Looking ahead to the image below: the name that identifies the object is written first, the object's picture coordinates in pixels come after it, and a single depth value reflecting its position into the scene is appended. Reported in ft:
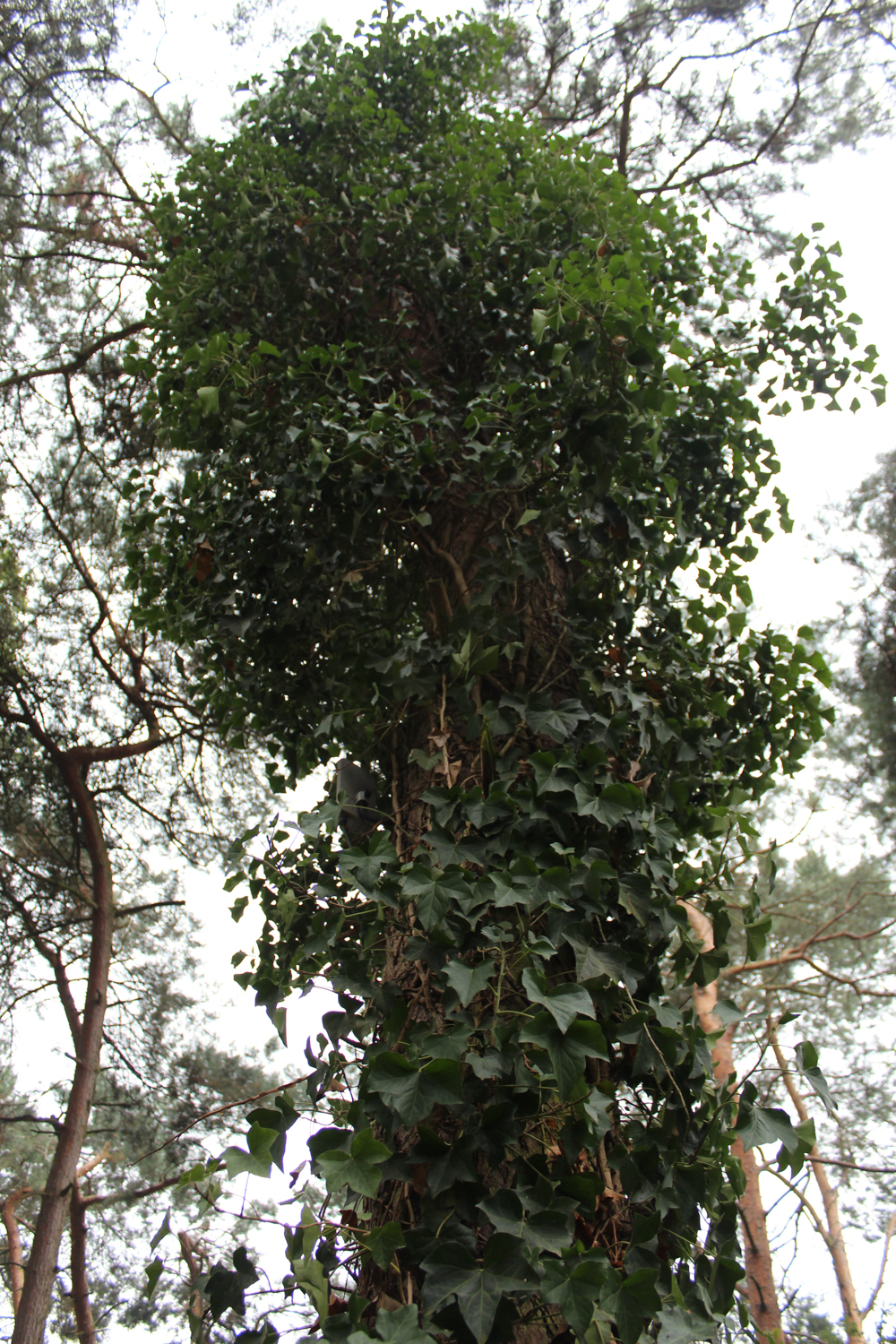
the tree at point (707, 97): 11.86
